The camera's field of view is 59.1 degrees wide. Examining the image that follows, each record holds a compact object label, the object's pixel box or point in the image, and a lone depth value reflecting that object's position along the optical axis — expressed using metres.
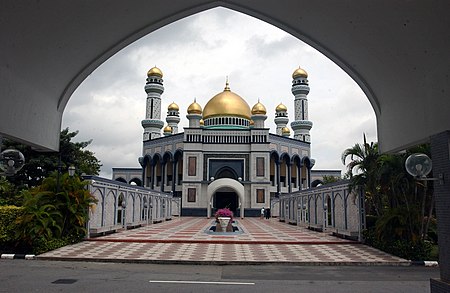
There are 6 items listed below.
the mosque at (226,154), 39.69
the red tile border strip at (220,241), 14.57
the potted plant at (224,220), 18.95
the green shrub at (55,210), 11.62
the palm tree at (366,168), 13.46
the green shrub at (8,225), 11.72
